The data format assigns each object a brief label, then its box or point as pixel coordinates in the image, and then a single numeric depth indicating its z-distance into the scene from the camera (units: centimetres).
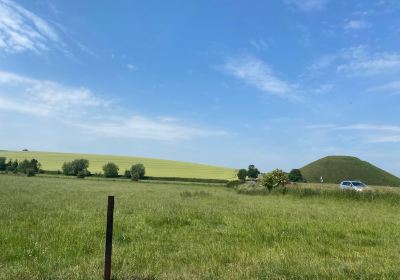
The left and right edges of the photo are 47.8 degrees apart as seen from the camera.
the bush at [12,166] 12016
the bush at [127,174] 11680
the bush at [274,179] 5978
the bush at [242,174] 13100
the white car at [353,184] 5694
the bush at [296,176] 13938
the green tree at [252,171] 13454
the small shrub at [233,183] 8579
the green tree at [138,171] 10946
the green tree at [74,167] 12031
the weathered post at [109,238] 796
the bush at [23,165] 11525
